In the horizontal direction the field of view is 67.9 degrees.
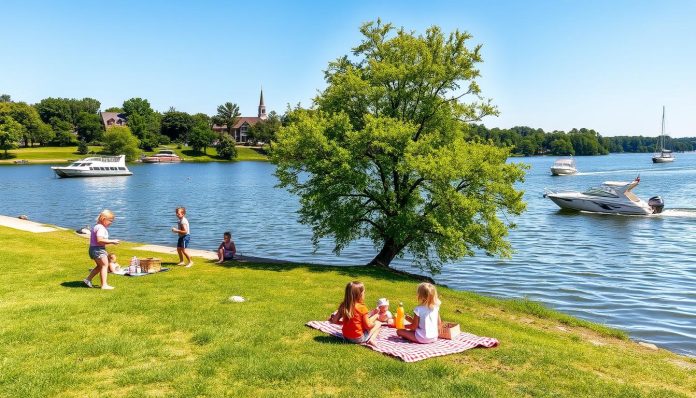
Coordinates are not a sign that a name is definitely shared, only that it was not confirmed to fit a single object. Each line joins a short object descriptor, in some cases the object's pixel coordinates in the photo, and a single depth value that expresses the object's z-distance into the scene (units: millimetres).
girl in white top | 11375
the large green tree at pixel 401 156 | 22000
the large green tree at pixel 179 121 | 197625
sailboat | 184075
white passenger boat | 99062
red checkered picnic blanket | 10641
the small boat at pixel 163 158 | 163875
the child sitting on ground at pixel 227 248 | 22641
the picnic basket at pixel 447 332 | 11742
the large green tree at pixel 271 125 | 191000
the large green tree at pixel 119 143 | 147500
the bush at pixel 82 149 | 158500
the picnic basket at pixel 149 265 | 18594
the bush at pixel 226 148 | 181125
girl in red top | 11227
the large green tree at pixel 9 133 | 143875
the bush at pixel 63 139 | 173500
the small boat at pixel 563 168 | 117688
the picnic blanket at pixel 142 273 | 18000
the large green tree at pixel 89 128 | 182625
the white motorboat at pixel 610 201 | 53812
